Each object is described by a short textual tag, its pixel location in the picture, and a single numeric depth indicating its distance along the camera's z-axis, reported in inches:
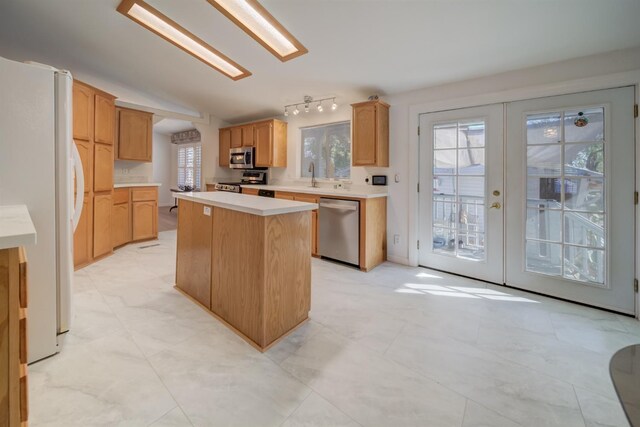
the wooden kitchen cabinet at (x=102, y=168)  139.3
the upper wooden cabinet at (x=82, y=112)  124.0
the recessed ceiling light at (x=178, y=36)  115.9
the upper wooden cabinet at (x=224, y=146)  229.5
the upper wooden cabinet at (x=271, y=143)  194.7
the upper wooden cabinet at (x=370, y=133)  138.9
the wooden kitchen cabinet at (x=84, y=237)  126.9
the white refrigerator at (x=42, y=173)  59.1
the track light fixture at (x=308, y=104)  157.6
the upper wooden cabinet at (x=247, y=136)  208.4
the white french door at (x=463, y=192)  116.8
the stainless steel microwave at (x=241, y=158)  207.8
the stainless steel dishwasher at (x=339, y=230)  135.5
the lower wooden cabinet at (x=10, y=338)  31.8
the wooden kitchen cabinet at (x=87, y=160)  129.7
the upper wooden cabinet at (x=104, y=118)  139.5
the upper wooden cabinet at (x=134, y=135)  174.4
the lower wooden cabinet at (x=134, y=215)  163.8
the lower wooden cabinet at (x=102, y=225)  138.8
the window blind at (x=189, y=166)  337.1
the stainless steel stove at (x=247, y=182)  212.4
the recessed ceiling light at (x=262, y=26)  104.3
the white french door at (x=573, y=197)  92.1
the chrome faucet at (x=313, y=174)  182.5
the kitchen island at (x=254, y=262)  70.2
